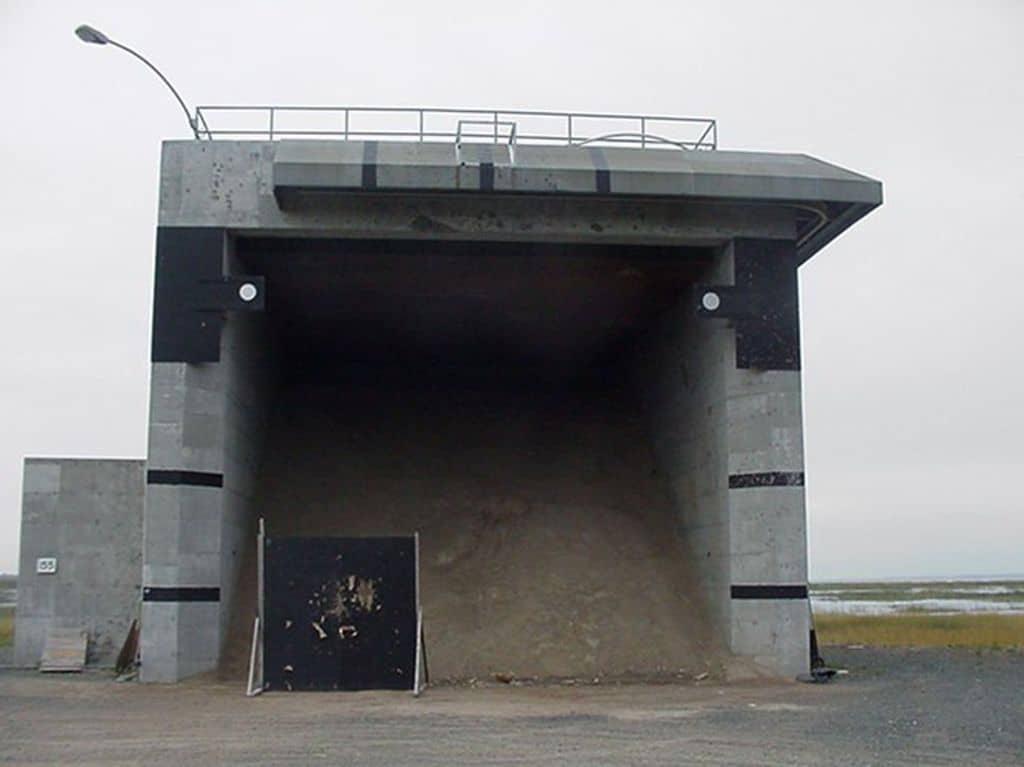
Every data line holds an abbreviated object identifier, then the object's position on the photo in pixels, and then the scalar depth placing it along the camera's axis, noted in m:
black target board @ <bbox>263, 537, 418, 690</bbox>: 16.61
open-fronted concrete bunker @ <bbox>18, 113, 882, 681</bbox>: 19.02
